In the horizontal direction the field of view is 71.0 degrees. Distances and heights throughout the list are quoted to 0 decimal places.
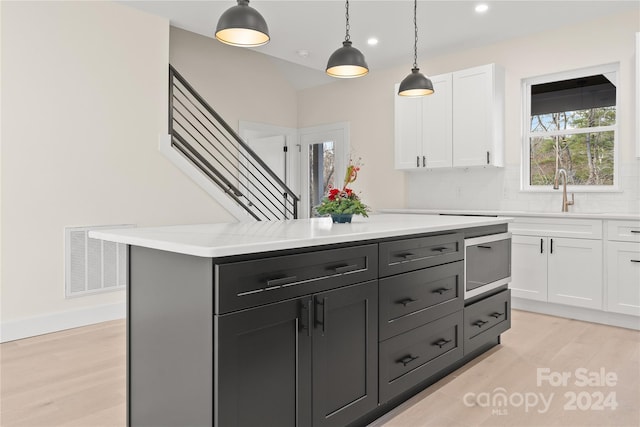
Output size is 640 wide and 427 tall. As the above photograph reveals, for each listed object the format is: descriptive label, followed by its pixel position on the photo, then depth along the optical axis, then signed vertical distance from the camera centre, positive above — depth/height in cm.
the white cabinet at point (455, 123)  473 +102
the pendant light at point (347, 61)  273 +93
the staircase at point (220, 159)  452 +64
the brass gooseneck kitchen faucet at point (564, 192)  439 +21
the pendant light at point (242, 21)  214 +93
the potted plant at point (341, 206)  267 +4
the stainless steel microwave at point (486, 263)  280 -33
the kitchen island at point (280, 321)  152 -44
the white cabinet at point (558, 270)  388 -51
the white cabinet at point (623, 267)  365 -44
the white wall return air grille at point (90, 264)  371 -45
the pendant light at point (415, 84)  310 +90
